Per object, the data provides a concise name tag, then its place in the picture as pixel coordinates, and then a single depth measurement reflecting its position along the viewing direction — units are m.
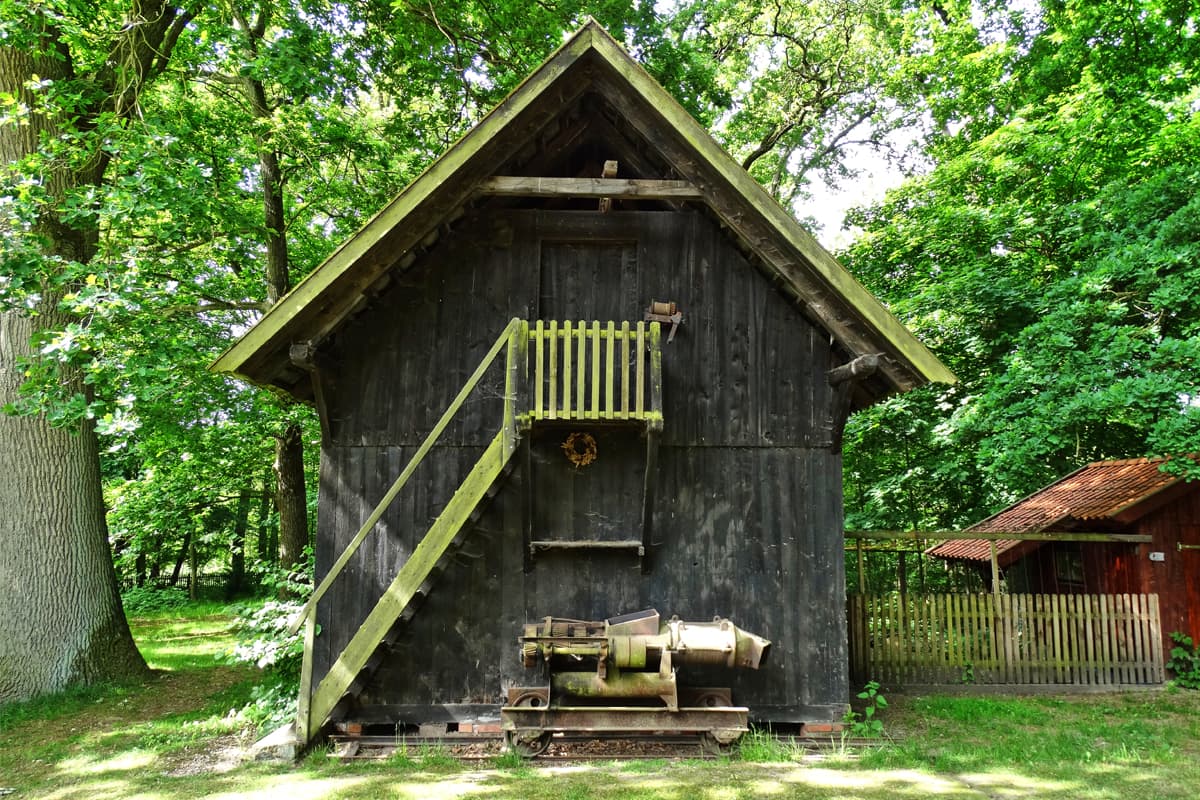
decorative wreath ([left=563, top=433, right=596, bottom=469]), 7.64
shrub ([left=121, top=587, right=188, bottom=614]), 22.25
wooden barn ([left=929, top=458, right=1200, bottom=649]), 10.78
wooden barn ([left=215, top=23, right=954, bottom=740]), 6.99
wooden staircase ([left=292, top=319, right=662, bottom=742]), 6.66
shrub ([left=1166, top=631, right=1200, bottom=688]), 10.04
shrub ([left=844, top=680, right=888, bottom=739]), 7.26
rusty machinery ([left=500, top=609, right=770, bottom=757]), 6.76
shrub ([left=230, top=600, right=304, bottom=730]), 7.83
